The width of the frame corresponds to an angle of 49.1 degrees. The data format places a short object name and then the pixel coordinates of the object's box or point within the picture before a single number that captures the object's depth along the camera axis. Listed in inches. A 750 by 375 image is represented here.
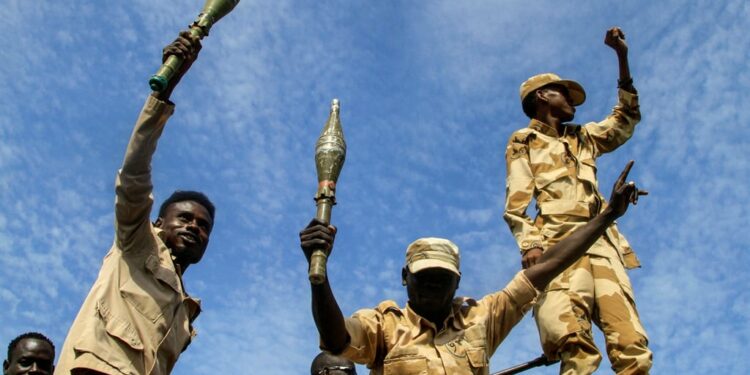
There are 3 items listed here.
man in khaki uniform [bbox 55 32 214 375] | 164.2
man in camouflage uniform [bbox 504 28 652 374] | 220.8
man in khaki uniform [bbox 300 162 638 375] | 183.5
